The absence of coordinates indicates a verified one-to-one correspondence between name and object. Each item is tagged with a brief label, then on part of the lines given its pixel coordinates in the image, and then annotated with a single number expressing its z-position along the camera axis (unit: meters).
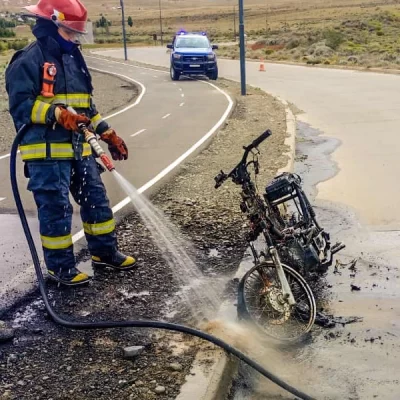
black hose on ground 3.77
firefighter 4.72
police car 30.16
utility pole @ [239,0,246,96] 21.73
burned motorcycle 4.50
